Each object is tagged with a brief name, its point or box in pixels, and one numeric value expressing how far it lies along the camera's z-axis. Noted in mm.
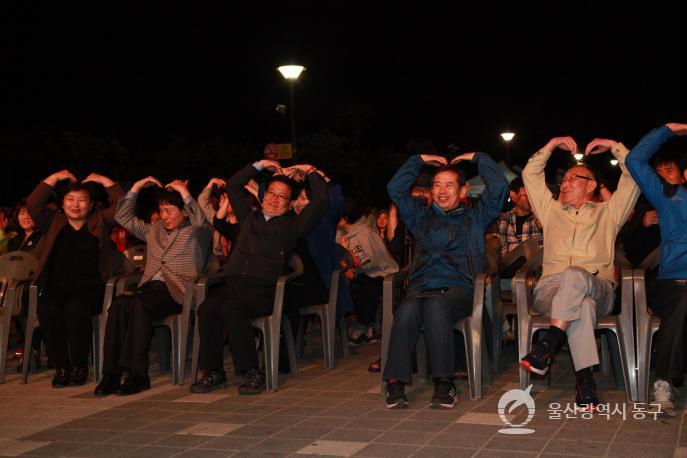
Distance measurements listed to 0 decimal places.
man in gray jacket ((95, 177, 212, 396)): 6676
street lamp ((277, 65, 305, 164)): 16781
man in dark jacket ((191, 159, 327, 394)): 6535
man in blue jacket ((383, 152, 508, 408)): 5773
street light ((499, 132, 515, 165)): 30625
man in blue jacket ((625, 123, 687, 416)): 5328
